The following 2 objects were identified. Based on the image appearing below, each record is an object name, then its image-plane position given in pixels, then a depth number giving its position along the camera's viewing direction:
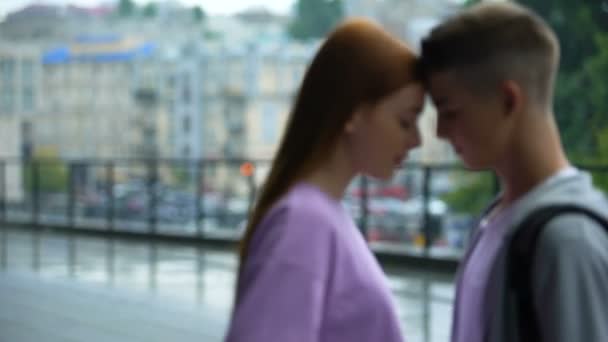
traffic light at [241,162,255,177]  10.02
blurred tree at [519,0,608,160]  25.31
